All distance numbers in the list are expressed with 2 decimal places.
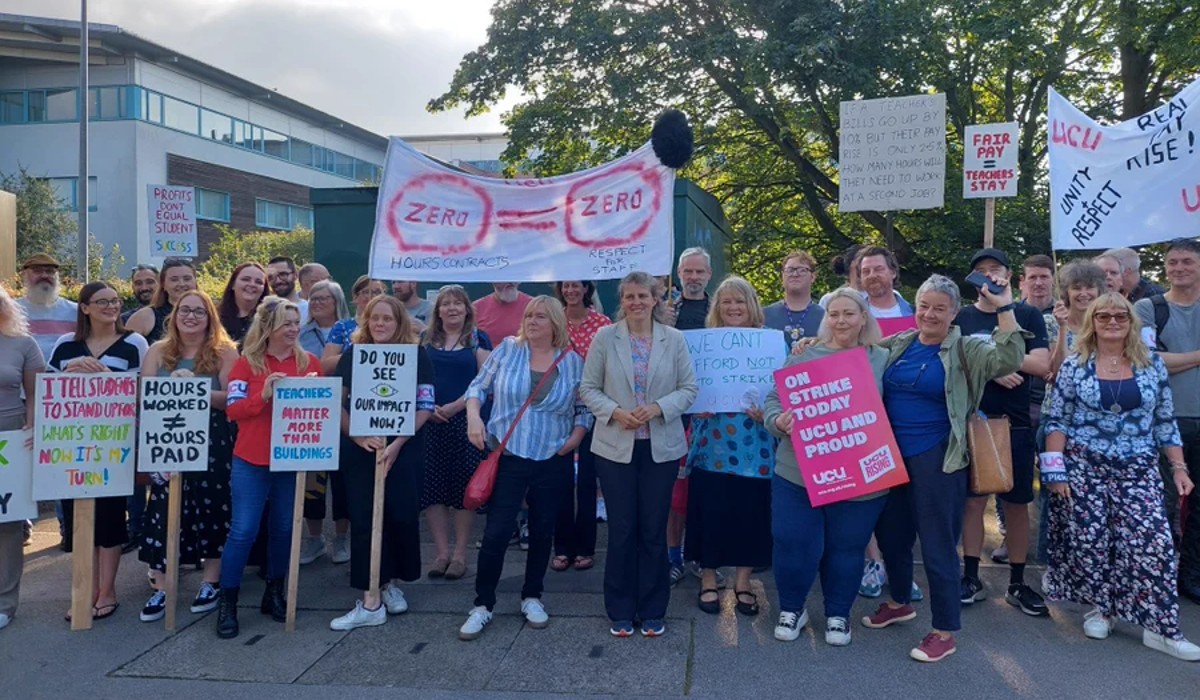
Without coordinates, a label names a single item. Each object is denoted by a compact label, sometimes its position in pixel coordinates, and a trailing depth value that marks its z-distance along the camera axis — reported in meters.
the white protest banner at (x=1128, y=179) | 5.96
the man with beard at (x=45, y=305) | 6.43
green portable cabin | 8.56
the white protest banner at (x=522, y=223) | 5.73
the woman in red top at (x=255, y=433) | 5.04
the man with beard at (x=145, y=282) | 7.20
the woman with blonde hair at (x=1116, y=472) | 4.64
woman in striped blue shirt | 5.02
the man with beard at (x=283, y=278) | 6.89
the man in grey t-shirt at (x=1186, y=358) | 5.29
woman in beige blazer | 4.82
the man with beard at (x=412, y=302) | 6.80
